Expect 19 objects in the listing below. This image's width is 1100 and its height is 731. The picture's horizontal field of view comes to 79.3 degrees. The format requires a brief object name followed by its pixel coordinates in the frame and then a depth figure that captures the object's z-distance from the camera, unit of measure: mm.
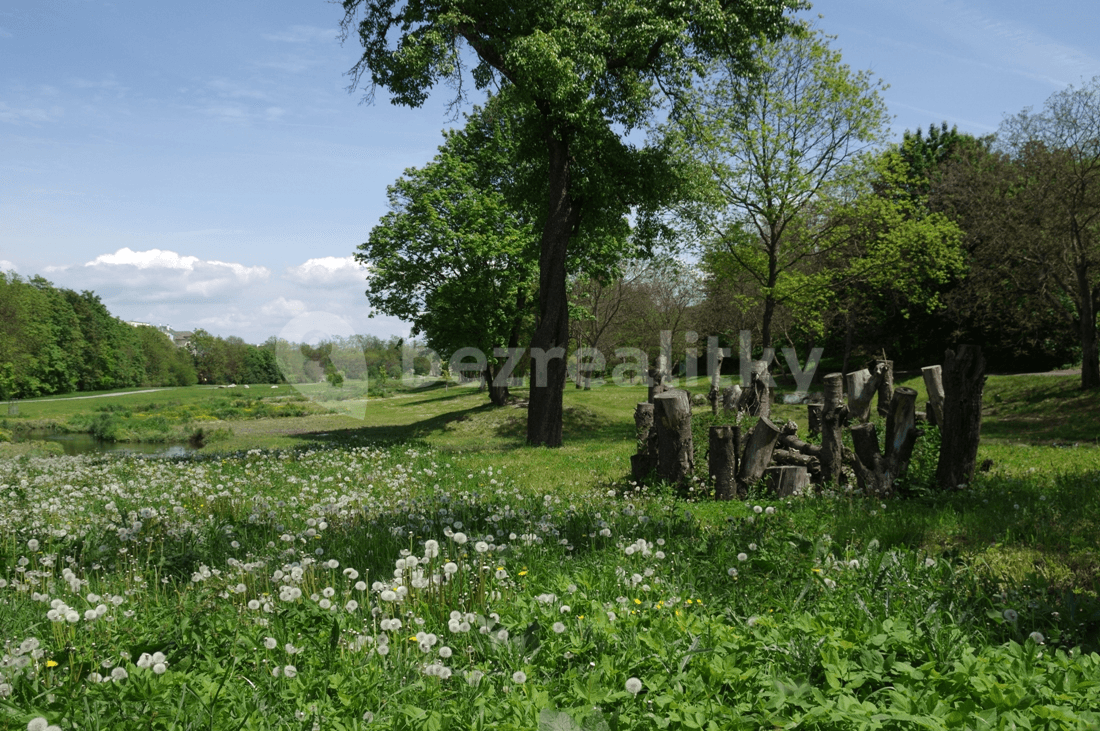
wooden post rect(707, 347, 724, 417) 18772
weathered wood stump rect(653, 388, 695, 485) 9164
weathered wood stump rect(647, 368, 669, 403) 20375
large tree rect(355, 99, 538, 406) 27469
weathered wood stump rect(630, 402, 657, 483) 9984
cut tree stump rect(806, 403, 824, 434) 10367
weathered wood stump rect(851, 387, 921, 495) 8250
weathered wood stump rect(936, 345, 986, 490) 8000
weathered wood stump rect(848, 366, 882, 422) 10836
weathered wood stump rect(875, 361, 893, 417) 12805
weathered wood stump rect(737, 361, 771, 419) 15117
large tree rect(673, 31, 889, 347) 25531
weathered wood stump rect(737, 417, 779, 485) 8664
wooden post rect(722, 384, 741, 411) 16844
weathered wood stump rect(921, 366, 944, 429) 10219
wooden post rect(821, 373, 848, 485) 8766
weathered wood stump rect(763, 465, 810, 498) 8469
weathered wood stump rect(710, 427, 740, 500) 8648
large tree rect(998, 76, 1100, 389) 23109
